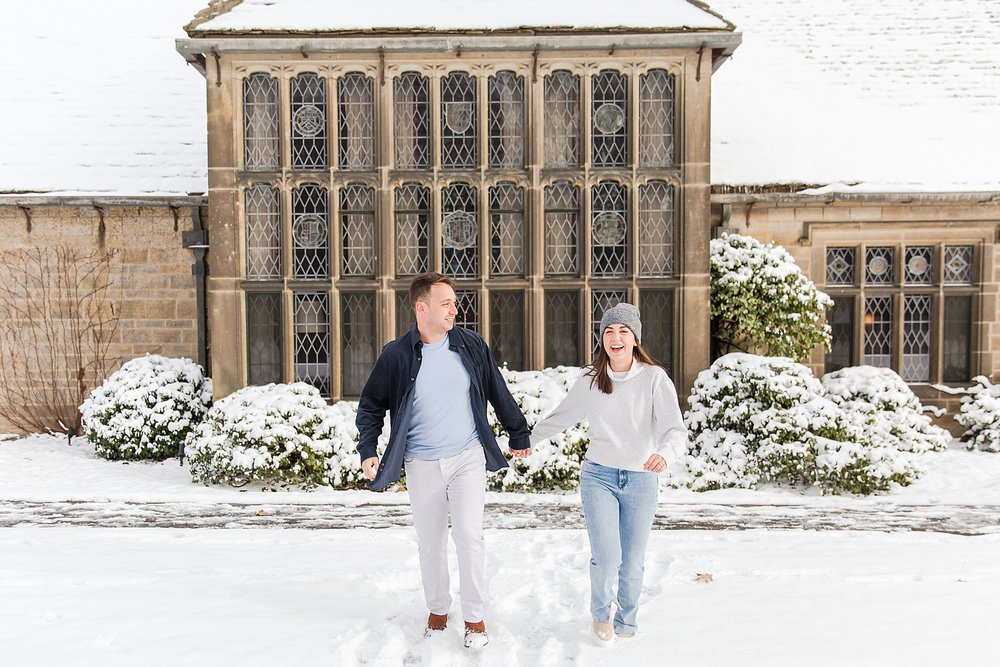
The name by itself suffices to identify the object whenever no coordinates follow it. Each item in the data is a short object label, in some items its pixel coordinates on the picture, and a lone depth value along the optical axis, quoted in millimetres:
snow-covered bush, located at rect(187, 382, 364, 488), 7031
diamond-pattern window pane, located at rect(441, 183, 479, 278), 8438
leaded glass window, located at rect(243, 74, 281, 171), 8305
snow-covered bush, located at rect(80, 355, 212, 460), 8359
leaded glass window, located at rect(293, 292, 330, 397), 8539
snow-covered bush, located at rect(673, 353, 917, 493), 6906
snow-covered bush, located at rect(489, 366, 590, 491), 7105
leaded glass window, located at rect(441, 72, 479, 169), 8352
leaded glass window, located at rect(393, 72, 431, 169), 8352
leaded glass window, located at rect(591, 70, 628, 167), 8344
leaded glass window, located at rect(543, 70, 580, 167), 8367
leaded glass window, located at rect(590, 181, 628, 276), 8461
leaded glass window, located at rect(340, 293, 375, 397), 8562
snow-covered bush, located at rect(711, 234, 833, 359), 8453
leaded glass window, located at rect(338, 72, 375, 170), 8359
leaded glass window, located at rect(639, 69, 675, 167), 8328
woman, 3566
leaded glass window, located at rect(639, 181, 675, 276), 8445
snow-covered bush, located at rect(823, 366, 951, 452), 7965
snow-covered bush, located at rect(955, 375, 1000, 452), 8945
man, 3600
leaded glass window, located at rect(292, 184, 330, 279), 8430
